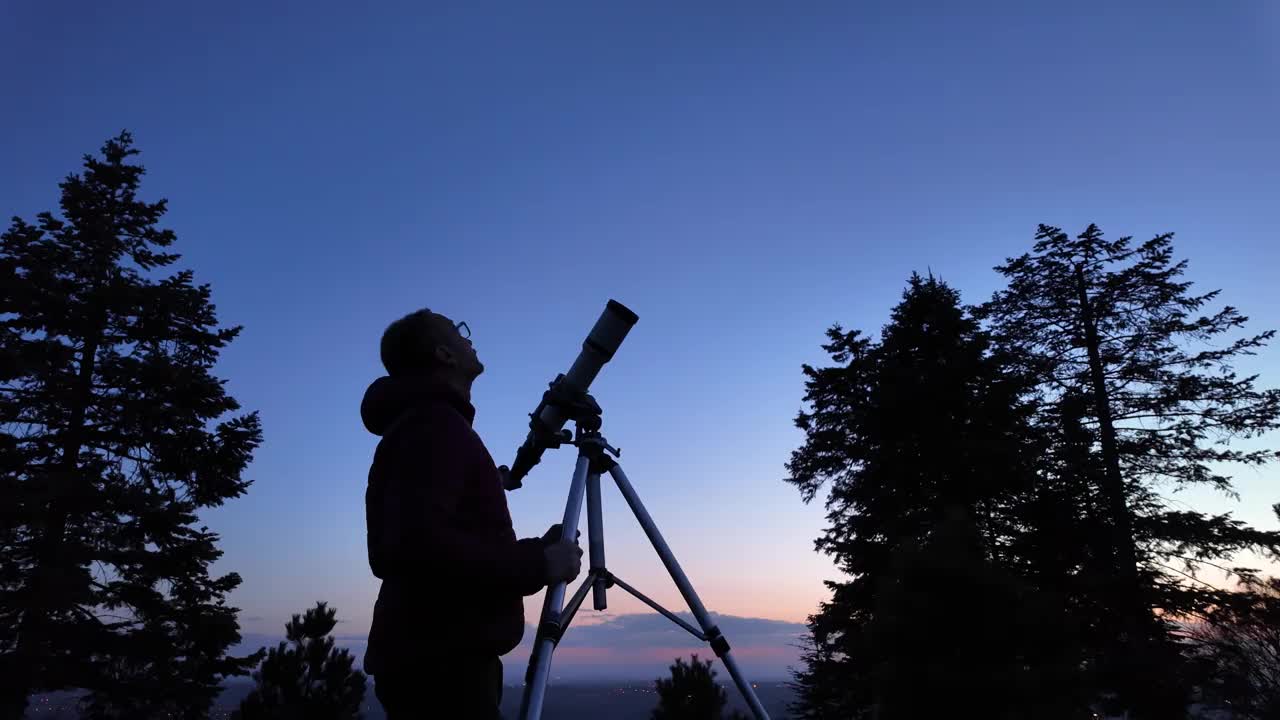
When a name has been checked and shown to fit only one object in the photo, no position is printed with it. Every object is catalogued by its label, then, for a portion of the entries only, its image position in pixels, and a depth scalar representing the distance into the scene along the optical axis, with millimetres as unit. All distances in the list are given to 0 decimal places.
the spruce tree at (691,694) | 10156
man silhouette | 2080
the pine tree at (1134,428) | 16078
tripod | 3076
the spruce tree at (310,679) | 8898
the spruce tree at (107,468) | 14492
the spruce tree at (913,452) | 15609
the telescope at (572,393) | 3490
